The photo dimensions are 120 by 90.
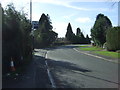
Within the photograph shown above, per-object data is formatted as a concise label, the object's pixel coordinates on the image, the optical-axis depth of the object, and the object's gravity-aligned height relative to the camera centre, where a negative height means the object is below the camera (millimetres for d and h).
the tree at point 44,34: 38879 +3354
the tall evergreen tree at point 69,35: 60883 +3962
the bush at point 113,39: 18455 +597
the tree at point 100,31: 27505 +2758
